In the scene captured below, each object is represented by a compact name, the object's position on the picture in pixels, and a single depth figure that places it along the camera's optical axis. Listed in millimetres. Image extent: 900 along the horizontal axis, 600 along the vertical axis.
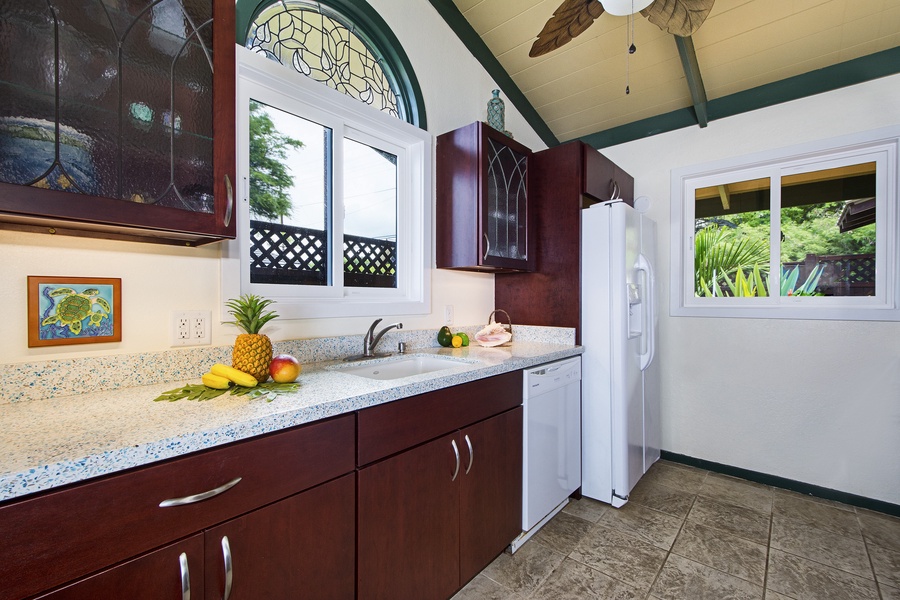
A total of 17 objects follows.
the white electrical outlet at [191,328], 1347
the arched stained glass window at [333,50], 1768
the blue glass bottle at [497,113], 2547
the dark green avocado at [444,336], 2299
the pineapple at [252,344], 1246
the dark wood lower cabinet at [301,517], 711
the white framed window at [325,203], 1654
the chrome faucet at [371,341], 1874
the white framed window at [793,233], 2393
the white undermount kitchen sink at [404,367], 1839
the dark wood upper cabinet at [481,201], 2213
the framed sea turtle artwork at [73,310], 1098
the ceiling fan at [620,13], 1584
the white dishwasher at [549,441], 1930
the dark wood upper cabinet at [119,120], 858
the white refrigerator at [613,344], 2291
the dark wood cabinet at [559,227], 2451
